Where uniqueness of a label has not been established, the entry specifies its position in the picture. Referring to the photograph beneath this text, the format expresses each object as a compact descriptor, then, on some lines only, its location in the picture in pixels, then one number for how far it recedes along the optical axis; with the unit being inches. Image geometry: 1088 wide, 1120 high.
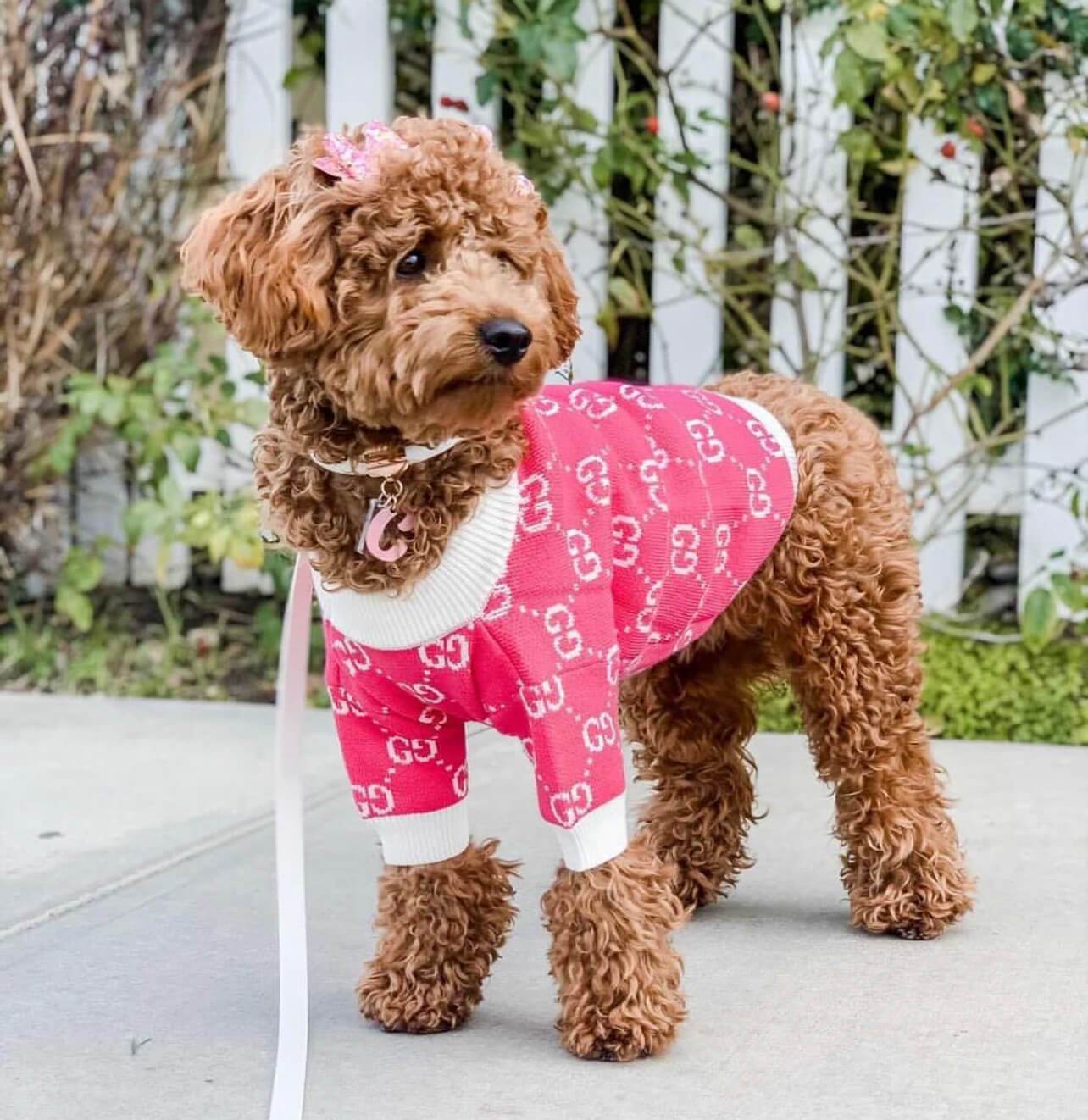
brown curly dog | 83.7
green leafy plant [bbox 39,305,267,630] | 179.9
